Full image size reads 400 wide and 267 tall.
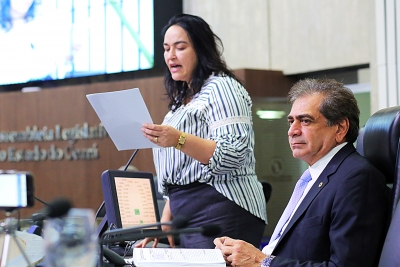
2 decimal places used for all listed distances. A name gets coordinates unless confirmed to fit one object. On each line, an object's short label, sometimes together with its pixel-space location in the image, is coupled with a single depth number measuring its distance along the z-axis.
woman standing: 4.21
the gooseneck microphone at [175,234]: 3.23
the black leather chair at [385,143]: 3.70
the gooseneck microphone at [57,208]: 3.04
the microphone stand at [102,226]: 4.02
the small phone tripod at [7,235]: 3.16
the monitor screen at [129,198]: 3.95
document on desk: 3.63
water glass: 2.89
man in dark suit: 3.60
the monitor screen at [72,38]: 9.42
